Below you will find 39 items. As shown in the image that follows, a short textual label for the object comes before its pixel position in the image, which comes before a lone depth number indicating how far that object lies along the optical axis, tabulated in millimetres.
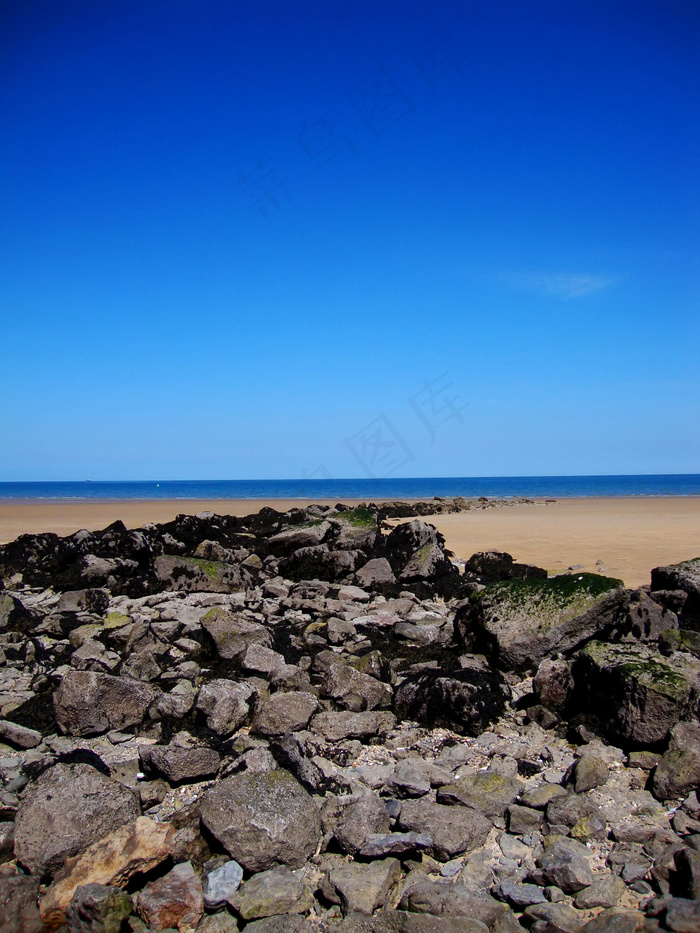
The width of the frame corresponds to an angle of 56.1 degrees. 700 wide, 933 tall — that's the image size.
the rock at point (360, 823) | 4016
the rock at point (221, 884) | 3678
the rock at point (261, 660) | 6516
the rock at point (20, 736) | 5445
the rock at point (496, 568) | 10905
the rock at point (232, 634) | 6918
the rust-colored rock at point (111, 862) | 3629
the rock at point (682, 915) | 3320
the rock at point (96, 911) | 3510
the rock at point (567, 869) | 3689
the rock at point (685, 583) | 8141
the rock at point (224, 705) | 5523
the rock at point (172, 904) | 3588
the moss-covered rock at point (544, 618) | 6637
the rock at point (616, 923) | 3354
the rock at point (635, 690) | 5176
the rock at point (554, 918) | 3402
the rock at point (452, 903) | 3498
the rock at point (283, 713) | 5566
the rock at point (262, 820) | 3975
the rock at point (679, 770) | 4629
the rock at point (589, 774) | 4715
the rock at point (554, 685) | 5918
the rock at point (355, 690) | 6004
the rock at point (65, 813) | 4008
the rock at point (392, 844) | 3920
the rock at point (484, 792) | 4453
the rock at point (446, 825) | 4020
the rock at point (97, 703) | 5664
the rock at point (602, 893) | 3586
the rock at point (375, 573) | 10266
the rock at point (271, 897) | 3607
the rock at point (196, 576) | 9633
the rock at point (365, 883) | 3596
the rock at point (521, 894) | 3602
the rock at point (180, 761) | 4824
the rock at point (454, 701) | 5672
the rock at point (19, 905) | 3555
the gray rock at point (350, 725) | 5484
